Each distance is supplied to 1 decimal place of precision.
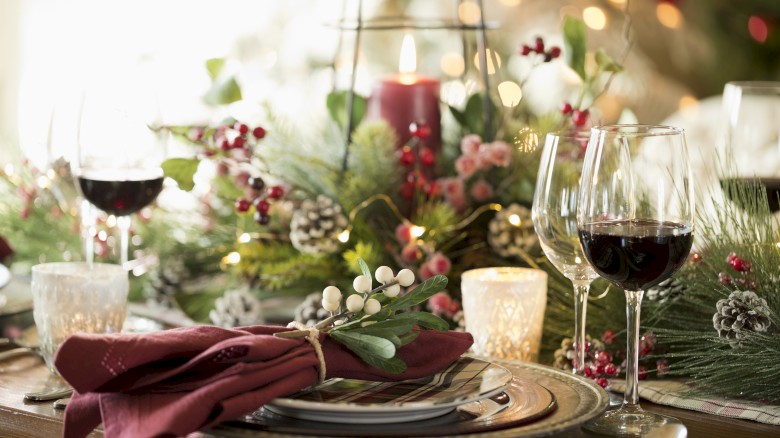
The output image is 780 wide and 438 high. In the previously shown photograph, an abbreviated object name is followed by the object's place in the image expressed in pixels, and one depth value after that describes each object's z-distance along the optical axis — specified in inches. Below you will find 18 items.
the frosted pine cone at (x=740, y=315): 56.5
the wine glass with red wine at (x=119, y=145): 65.6
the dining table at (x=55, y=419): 54.1
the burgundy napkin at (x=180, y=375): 49.3
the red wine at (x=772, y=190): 67.4
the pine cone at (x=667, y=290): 60.7
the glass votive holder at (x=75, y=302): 58.5
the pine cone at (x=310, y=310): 67.8
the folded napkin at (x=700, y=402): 55.3
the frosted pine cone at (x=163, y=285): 73.8
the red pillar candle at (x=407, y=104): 72.2
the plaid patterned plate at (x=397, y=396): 49.8
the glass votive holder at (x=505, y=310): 60.9
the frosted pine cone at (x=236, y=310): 69.3
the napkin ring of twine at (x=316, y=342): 51.6
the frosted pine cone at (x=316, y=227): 69.1
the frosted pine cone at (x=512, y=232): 68.1
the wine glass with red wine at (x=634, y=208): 52.5
